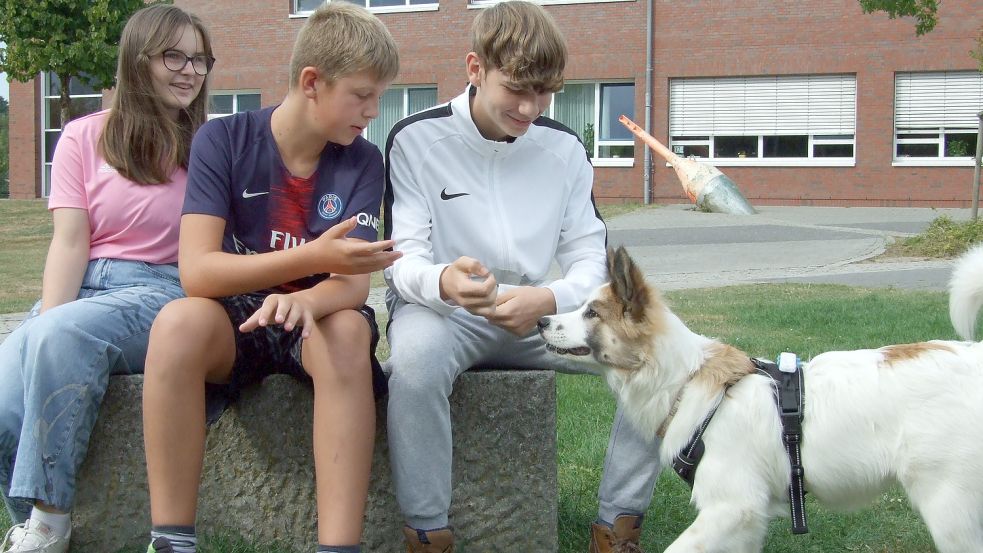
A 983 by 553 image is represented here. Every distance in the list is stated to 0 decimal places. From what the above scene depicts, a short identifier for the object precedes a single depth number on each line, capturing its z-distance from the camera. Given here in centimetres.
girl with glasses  297
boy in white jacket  300
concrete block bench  339
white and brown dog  305
